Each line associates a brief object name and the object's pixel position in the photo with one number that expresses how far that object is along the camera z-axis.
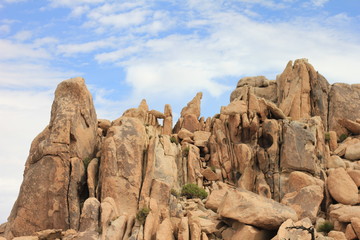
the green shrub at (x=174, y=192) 60.59
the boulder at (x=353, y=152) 72.56
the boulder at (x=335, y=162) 69.69
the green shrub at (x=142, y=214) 53.38
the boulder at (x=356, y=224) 52.78
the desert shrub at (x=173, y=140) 69.62
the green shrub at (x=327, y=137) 76.50
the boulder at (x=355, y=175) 63.75
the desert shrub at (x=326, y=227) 56.47
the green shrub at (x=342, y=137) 80.50
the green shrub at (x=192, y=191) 62.66
